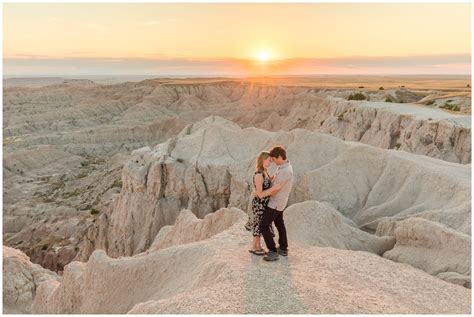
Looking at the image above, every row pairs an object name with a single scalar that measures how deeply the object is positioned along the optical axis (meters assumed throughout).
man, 8.55
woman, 8.52
